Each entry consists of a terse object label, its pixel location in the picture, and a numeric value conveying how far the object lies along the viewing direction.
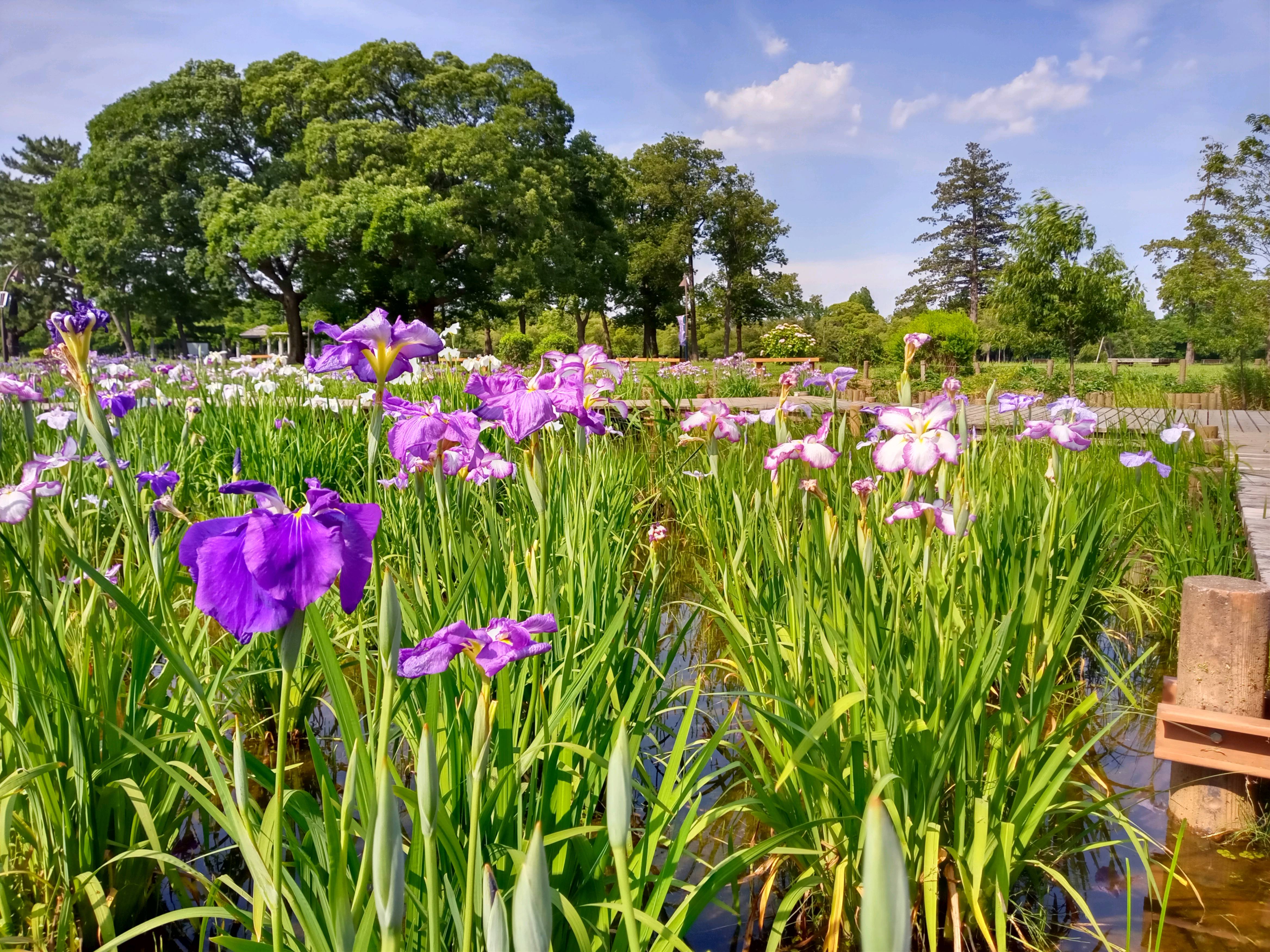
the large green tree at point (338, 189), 21.73
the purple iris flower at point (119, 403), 2.59
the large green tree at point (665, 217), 35.38
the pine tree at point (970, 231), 50.19
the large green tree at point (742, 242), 37.06
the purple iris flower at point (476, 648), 0.90
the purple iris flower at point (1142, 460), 2.95
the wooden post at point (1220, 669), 2.03
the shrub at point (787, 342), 26.75
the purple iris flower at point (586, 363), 1.70
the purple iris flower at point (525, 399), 1.48
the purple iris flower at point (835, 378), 2.51
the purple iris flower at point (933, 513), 1.91
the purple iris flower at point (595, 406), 1.72
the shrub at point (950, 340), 22.47
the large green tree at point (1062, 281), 17.98
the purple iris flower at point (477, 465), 1.64
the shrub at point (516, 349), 23.64
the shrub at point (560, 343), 28.53
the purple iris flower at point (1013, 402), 2.82
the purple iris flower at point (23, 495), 1.53
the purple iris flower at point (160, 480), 1.97
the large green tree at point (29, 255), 43.03
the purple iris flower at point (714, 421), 2.54
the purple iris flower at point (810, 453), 2.21
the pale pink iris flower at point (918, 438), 1.83
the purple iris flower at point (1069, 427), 2.35
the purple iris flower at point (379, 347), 1.25
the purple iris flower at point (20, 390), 2.04
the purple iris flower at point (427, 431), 1.52
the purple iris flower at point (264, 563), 0.74
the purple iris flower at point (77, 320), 1.50
